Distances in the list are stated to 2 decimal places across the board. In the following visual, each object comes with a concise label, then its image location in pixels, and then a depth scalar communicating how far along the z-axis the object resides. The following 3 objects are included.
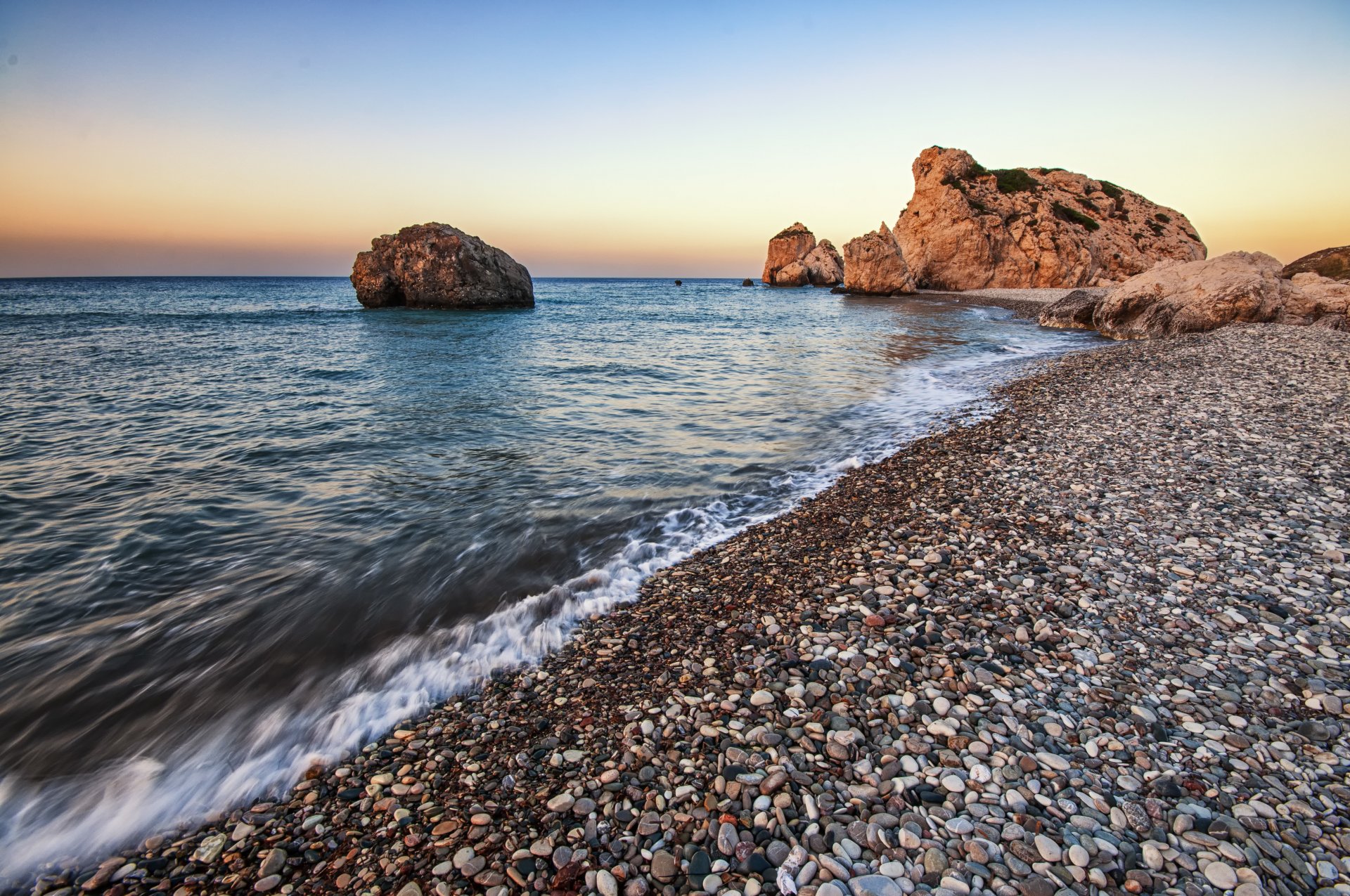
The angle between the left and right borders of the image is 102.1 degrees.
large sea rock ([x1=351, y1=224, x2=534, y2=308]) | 50.59
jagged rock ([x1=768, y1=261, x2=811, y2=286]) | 117.38
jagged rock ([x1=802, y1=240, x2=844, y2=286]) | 115.50
